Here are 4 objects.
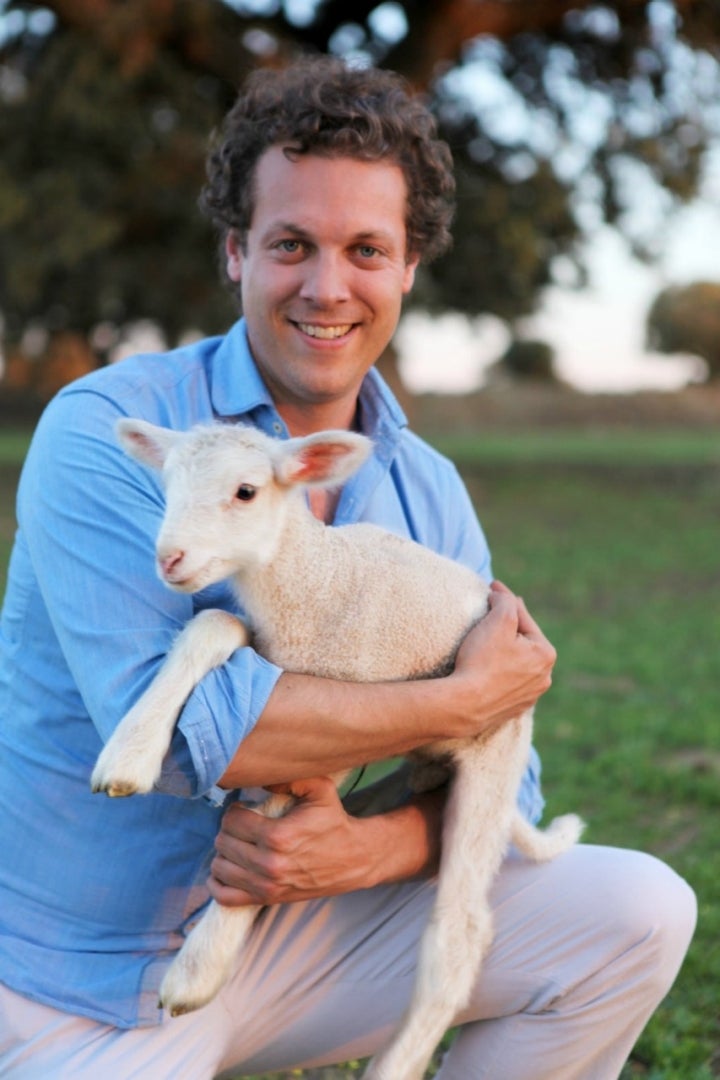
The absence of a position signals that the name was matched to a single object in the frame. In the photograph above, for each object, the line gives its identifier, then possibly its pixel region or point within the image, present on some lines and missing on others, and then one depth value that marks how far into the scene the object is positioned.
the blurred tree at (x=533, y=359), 36.72
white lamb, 2.05
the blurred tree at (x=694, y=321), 36.31
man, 2.15
